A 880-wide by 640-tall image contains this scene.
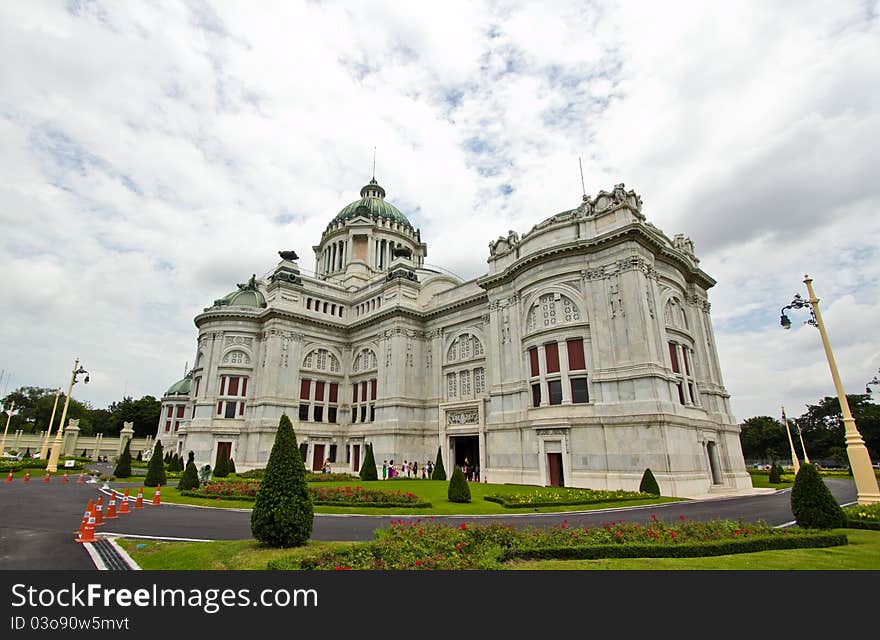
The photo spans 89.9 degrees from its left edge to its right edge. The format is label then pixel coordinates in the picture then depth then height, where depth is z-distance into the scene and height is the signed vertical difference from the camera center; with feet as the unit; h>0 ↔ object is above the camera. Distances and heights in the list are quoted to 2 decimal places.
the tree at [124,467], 128.67 +0.52
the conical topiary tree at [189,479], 91.66 -2.14
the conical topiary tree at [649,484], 85.56 -3.91
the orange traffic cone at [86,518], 45.90 -4.90
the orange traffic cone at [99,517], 55.21 -5.89
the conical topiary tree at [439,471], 128.26 -1.54
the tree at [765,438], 264.31 +14.00
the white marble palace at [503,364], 101.81 +30.08
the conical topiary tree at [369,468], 124.88 -0.48
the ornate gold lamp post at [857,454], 52.90 +0.81
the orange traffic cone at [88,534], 44.98 -6.32
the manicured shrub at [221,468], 134.82 -0.06
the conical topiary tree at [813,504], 45.61 -4.25
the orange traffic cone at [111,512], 60.54 -5.88
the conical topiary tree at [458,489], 80.84 -4.16
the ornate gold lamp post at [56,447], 130.21 +6.77
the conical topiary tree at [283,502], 36.14 -2.85
